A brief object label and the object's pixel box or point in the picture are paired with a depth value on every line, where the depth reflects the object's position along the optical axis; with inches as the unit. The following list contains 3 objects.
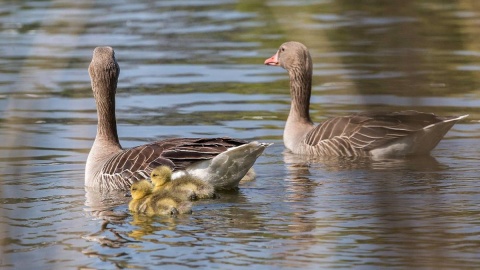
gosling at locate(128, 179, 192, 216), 612.7
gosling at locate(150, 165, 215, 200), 660.7
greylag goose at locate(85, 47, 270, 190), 694.5
